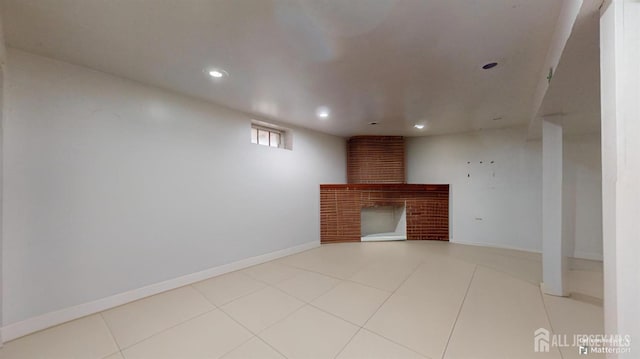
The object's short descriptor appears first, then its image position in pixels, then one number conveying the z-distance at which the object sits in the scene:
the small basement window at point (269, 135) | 3.73
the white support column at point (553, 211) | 2.33
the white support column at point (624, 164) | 0.76
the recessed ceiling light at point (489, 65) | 1.98
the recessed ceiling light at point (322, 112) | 3.17
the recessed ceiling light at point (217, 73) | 2.12
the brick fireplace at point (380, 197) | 4.75
